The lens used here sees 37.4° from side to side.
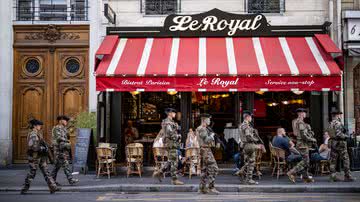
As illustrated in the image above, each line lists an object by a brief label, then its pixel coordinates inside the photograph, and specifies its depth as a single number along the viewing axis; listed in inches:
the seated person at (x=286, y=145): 561.6
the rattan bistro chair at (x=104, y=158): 585.0
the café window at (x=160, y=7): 685.9
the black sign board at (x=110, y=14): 612.7
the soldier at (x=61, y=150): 532.7
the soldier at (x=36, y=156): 489.7
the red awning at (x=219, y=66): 586.6
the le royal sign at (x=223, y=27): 655.1
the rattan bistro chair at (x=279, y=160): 578.6
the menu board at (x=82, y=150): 621.6
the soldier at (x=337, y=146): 549.6
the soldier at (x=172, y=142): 530.2
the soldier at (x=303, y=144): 538.1
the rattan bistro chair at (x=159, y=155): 591.1
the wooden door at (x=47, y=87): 693.3
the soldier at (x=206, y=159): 484.1
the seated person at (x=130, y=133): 673.0
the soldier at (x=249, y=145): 532.4
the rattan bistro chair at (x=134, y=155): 593.6
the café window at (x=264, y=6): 682.8
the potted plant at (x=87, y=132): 625.0
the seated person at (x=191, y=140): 610.6
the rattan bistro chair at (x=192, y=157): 590.9
